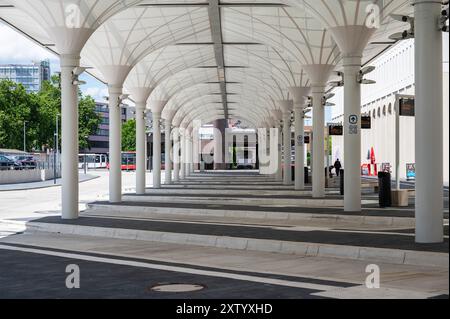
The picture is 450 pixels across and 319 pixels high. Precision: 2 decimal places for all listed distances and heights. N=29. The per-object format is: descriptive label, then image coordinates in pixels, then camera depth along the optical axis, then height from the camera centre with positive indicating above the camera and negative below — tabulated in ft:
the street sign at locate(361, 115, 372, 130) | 112.16 +6.71
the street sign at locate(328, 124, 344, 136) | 131.51 +6.24
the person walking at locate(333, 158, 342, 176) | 177.32 -1.18
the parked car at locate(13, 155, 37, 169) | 189.16 +1.02
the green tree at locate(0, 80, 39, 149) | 298.35 +22.63
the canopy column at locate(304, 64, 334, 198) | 92.07 +2.75
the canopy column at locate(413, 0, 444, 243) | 41.19 +3.27
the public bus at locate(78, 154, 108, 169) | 384.68 +1.63
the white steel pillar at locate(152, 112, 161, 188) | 134.51 +2.34
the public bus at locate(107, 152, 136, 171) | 327.26 +1.26
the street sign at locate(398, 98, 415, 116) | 67.87 +5.63
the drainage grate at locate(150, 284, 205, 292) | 29.76 -5.67
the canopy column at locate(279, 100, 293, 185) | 142.63 +5.54
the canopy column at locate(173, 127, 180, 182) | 177.58 +2.82
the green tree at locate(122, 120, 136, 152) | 436.35 +18.04
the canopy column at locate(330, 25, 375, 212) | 69.46 +6.02
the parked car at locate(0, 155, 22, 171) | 176.68 +0.18
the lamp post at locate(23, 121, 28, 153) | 298.56 +12.84
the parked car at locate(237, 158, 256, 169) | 355.91 -0.83
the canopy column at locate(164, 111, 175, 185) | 160.86 +2.95
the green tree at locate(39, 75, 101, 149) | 320.70 +25.71
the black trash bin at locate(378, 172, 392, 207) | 73.82 -3.34
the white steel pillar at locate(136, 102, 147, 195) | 111.86 +1.10
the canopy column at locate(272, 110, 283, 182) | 171.22 +4.52
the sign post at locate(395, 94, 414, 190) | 67.77 +5.19
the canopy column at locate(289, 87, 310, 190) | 118.01 +5.83
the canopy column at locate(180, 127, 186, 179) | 201.32 +3.73
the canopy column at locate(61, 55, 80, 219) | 67.00 +2.76
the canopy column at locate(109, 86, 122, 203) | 89.81 +3.09
